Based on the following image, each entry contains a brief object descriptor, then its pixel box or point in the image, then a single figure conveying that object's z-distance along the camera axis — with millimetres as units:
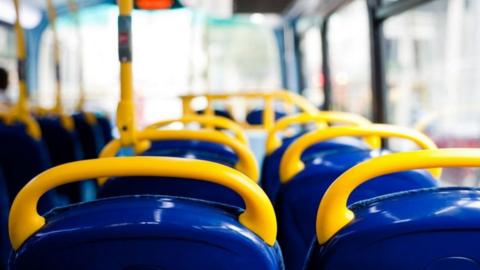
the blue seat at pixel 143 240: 725
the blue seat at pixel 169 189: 1205
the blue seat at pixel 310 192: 1229
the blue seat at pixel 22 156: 2240
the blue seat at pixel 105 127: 3856
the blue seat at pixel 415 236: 696
